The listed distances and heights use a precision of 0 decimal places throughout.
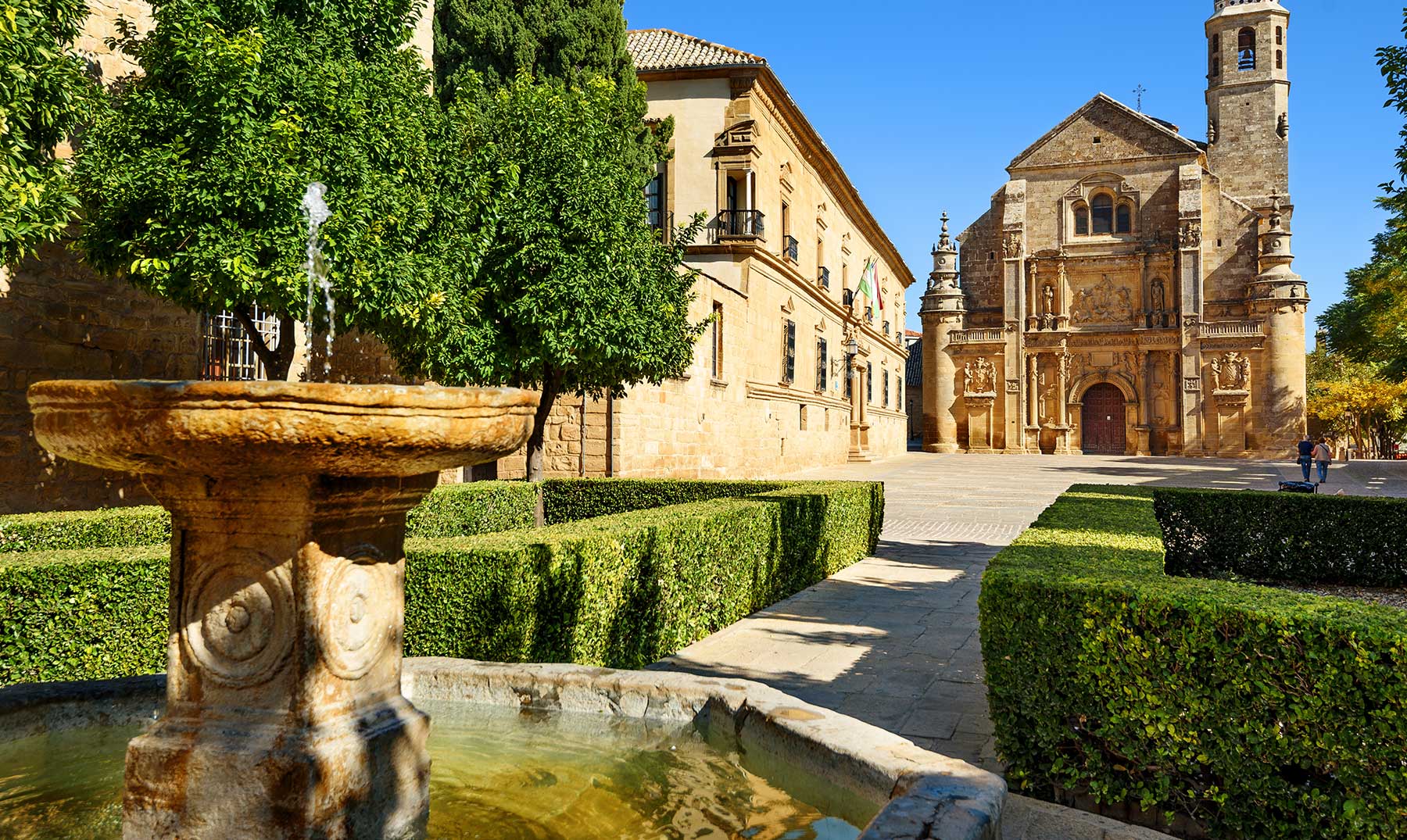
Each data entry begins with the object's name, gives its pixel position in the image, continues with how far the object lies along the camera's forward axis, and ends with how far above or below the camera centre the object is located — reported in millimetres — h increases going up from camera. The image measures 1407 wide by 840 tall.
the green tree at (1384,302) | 11938 +4222
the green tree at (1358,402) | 40906 +1405
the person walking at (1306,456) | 21269 -590
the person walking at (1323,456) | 21938 -628
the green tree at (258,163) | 8375 +2772
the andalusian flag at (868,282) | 36250 +6480
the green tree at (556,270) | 11016 +2159
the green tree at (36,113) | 6984 +2838
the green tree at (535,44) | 15227 +7058
